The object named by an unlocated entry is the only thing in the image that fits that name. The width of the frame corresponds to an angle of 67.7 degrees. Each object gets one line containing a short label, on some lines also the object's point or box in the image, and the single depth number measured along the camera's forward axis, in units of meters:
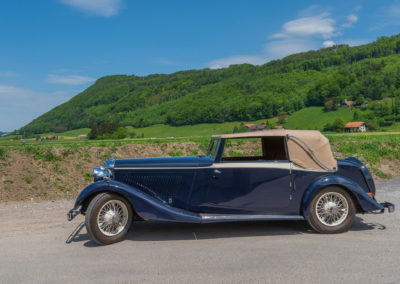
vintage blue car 4.73
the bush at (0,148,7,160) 10.84
